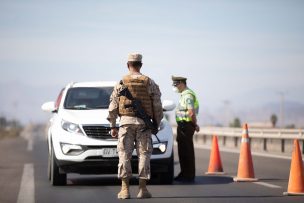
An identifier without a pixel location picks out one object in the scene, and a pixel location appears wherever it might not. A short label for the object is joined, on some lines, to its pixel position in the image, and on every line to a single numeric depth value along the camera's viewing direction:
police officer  15.52
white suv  13.98
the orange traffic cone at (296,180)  12.13
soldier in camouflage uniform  11.70
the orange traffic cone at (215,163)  17.53
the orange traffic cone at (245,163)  14.99
